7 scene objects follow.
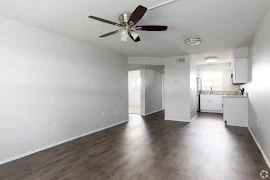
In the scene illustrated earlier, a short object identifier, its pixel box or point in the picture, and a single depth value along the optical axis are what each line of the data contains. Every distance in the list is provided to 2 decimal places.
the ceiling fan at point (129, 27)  2.21
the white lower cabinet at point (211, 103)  7.17
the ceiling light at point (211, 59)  5.63
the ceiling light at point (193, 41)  3.49
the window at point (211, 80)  7.65
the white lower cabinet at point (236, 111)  4.61
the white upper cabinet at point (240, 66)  4.38
